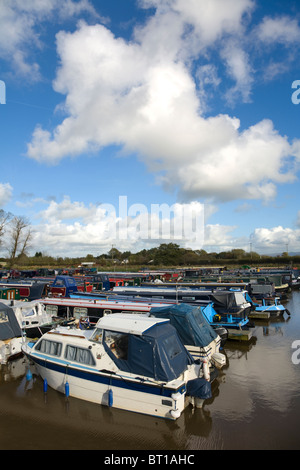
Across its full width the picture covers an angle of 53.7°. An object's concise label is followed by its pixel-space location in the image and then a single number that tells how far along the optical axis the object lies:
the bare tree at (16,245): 68.75
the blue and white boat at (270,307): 22.60
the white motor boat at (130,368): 8.22
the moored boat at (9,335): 12.74
